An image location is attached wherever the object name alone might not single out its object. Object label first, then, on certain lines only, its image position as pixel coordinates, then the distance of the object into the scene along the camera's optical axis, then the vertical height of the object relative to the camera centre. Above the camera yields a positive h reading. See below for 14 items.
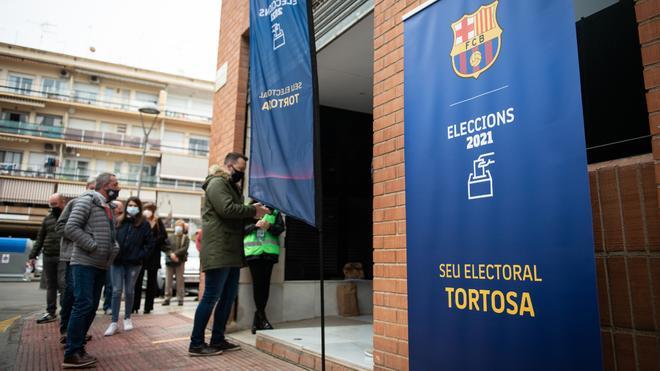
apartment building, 34.91 +10.01
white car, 12.91 -0.75
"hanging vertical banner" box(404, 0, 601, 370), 2.06 +0.31
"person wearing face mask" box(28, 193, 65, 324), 6.68 -0.07
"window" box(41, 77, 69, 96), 36.88 +13.90
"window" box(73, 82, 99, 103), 37.59 +13.64
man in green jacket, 4.46 -0.02
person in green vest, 5.61 -0.08
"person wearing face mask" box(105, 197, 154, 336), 6.14 -0.03
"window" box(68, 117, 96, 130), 37.81 +10.95
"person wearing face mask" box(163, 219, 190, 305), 9.66 -0.18
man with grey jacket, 4.05 -0.06
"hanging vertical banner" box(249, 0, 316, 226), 3.21 +1.12
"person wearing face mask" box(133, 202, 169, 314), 8.01 -0.21
